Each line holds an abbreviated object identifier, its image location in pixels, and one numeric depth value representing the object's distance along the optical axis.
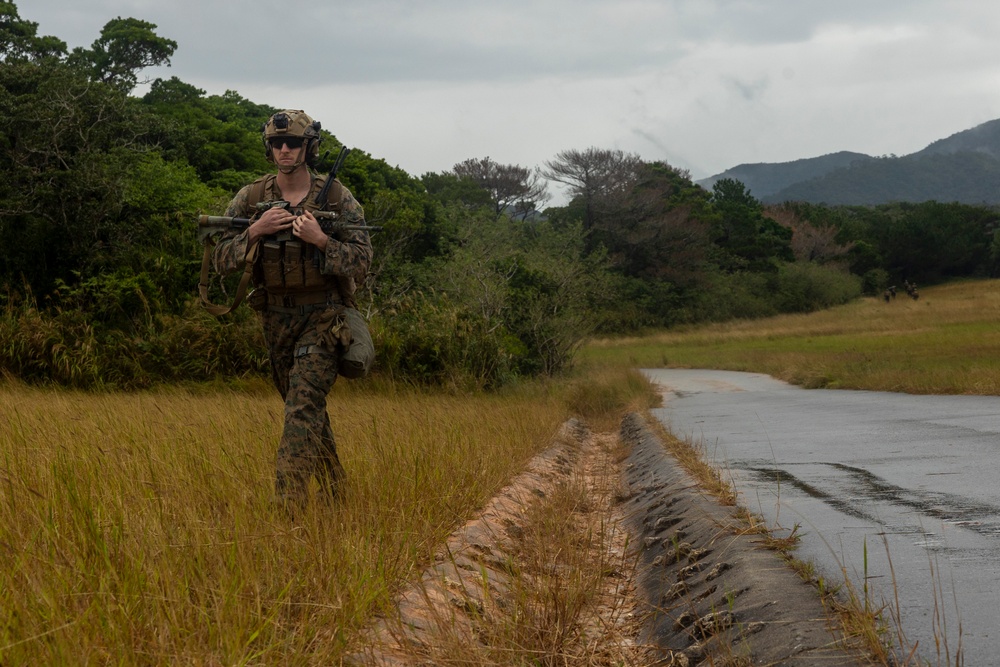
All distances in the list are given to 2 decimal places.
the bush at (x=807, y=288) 72.75
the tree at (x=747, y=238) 75.75
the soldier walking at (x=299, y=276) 5.80
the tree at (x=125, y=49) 61.78
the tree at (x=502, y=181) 96.50
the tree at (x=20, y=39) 51.00
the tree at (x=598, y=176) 70.56
